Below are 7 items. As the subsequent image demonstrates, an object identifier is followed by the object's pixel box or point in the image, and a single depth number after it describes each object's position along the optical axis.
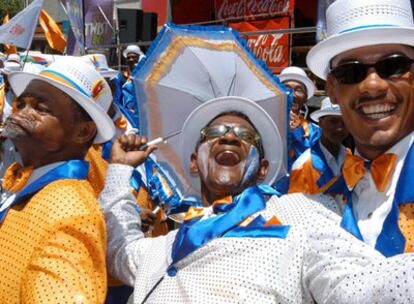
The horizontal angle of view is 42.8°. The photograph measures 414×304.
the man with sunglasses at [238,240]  1.70
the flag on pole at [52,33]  7.68
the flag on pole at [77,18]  7.52
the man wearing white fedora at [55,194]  1.77
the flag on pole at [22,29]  5.56
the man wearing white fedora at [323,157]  3.05
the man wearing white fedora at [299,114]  4.49
